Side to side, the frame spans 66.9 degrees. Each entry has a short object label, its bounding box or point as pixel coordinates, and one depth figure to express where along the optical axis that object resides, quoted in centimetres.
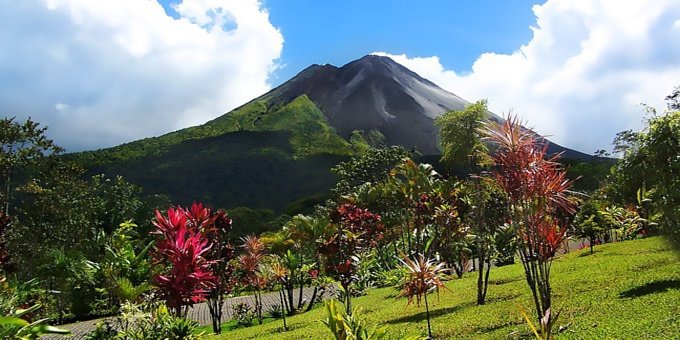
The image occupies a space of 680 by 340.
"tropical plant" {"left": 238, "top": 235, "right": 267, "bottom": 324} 1734
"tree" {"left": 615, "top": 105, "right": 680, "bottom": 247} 949
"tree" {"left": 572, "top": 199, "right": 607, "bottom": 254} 2323
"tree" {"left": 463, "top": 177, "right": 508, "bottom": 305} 1300
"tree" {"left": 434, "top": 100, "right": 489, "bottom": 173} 1529
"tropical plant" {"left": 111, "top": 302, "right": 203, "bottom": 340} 616
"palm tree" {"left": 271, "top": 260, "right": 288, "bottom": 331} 1736
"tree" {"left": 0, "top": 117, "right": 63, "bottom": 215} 2192
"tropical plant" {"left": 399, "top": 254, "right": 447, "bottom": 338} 855
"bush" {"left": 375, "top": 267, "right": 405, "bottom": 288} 2120
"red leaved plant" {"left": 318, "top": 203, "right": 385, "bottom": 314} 1155
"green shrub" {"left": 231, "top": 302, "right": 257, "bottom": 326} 1978
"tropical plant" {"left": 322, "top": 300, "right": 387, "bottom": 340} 418
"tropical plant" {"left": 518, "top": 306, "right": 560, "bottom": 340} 411
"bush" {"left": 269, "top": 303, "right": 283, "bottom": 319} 2089
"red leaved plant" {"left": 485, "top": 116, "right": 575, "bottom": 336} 797
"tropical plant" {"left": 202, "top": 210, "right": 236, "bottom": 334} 1202
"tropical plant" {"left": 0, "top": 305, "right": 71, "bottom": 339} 350
